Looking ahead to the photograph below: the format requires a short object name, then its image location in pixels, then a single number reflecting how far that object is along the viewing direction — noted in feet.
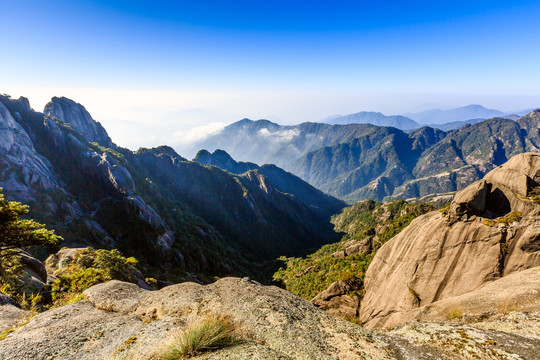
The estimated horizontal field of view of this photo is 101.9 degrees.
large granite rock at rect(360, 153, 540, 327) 59.98
